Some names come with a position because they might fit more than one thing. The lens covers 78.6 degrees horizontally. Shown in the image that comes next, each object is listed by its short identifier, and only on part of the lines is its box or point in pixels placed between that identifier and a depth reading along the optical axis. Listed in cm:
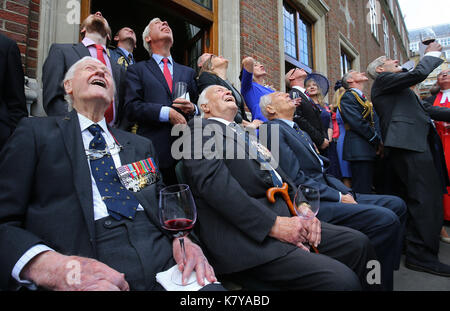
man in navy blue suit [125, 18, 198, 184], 214
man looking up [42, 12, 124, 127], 197
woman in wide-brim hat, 364
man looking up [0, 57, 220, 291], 95
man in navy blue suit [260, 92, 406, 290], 200
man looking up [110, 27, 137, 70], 290
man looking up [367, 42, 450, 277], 268
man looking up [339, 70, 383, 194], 314
